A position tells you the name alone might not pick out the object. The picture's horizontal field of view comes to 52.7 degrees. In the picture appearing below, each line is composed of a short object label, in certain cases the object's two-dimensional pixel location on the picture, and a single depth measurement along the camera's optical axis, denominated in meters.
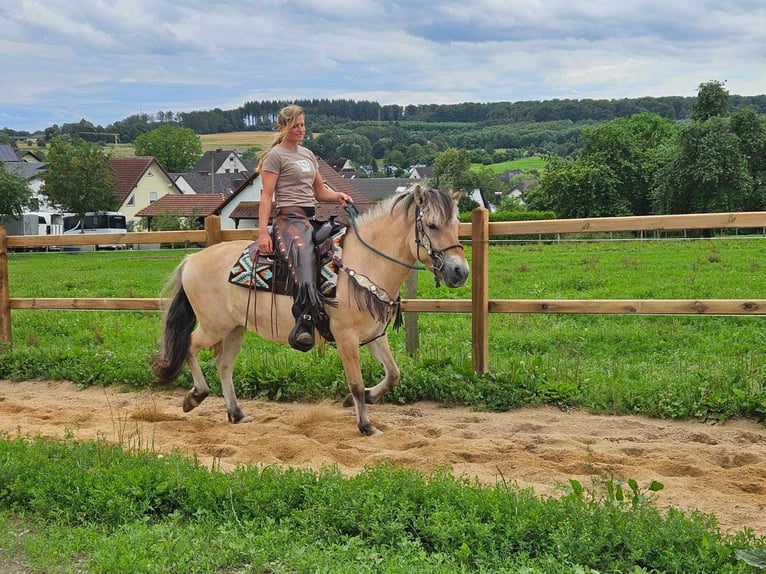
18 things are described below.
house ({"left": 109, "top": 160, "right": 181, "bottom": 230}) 71.94
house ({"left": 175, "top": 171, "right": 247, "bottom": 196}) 80.25
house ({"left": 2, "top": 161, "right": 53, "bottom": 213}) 64.56
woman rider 6.62
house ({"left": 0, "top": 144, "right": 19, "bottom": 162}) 85.38
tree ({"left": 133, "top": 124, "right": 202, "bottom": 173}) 109.12
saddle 6.69
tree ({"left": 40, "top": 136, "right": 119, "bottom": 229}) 49.97
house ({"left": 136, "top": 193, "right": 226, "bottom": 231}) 52.97
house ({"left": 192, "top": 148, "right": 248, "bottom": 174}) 99.81
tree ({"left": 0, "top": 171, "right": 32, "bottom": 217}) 43.16
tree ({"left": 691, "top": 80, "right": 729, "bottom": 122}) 56.06
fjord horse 6.32
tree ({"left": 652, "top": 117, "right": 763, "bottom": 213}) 48.22
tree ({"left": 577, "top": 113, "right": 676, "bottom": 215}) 60.19
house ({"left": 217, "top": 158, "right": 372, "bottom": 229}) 42.38
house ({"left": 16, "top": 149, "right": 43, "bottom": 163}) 100.32
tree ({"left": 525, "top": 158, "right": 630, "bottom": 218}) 58.81
